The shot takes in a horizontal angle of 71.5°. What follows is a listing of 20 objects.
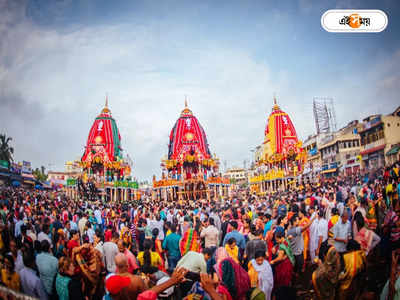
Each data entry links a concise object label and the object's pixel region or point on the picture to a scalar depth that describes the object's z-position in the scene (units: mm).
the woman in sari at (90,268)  4285
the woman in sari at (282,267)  4652
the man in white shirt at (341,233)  5507
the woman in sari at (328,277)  4188
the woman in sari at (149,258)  4091
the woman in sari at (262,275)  4043
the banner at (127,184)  32894
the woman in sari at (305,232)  6098
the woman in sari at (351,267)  4262
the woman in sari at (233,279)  3566
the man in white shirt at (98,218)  8230
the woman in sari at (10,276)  3754
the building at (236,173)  92450
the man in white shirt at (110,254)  5060
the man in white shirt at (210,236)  6047
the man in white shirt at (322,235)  5906
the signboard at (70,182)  15617
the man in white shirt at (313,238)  6043
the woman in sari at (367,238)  5121
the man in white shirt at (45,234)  4936
